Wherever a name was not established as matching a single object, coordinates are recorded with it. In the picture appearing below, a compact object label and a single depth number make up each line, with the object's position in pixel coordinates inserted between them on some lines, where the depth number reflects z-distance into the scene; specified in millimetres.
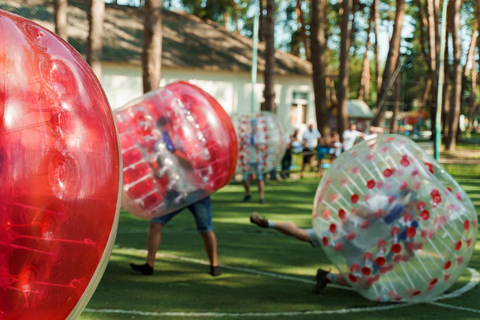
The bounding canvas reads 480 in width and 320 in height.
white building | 34312
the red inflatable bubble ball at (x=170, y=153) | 6961
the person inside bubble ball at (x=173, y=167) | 6961
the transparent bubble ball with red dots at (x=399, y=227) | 6316
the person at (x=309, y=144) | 24000
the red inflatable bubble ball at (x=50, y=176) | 2707
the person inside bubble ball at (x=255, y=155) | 15359
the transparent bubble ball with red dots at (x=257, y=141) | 15375
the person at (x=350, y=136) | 22817
